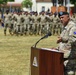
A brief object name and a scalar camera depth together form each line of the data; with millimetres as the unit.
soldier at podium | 7490
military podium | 7269
